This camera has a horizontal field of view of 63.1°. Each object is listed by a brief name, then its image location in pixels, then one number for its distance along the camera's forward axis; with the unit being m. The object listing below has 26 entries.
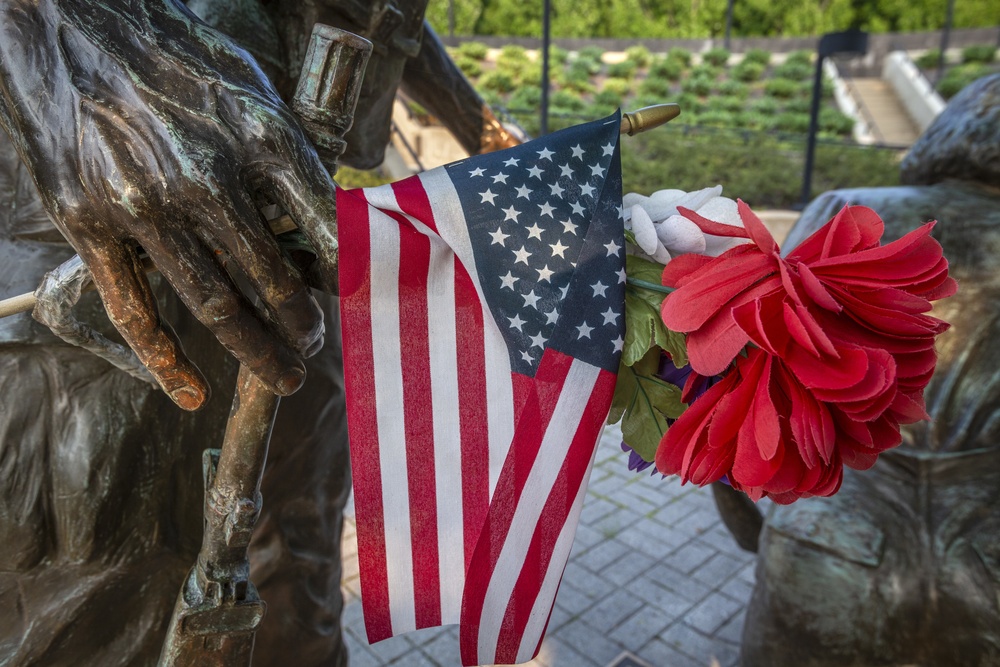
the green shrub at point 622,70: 25.92
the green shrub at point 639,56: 27.16
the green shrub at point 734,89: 24.06
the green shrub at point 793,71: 25.31
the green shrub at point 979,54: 25.02
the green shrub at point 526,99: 20.52
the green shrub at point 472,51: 25.31
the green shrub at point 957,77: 22.20
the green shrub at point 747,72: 25.81
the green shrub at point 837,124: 20.19
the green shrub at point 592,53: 27.30
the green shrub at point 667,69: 25.81
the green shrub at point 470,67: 24.16
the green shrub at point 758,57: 26.72
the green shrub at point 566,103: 20.97
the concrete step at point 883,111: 20.55
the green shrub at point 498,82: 22.88
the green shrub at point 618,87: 24.20
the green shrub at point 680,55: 26.53
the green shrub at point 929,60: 26.33
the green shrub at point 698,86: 24.64
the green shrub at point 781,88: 23.78
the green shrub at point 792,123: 19.58
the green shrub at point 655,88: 24.16
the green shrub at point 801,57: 26.03
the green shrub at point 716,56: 27.22
